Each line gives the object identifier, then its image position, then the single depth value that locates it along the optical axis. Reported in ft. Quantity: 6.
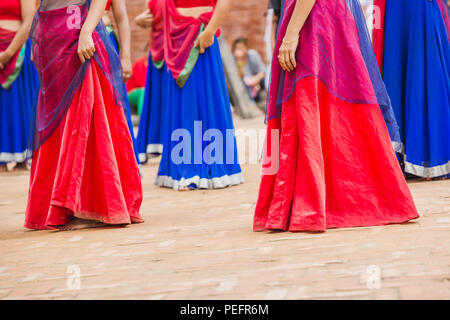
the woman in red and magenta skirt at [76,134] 22.94
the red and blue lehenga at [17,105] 41.96
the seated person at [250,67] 85.56
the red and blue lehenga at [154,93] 38.11
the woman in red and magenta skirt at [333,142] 20.00
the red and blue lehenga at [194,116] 32.51
